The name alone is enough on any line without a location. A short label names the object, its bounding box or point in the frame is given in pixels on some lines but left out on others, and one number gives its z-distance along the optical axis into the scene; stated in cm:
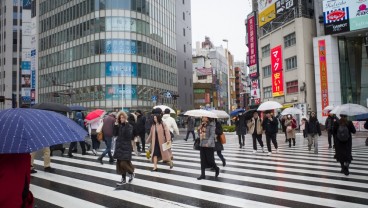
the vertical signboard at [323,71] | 3431
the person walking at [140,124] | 1394
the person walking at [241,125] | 1658
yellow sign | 4044
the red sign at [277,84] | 3916
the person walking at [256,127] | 1376
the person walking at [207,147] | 833
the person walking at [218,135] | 907
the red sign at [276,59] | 3947
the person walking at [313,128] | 1369
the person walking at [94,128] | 1299
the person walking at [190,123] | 2109
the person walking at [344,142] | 869
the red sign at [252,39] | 4591
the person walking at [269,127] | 1359
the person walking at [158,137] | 941
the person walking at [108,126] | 1097
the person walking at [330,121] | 1448
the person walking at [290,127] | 1783
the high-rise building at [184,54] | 6881
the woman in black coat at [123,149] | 743
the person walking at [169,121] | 1219
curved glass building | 5084
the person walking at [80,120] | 1391
